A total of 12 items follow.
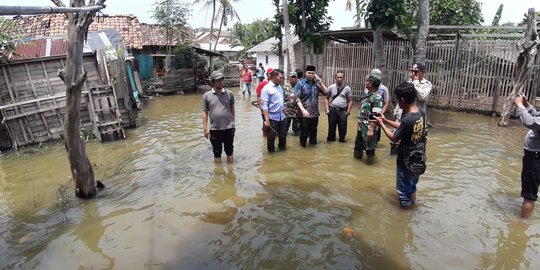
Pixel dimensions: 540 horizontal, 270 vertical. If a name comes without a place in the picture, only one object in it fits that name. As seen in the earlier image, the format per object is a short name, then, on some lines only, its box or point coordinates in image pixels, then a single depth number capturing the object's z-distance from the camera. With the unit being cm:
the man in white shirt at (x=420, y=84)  618
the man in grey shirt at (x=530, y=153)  389
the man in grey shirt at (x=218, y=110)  588
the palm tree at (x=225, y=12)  3293
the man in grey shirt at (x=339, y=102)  732
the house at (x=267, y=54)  3331
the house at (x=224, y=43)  4823
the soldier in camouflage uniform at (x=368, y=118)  603
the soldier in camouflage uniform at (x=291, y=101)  812
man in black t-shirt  410
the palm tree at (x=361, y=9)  1082
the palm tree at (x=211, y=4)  3197
